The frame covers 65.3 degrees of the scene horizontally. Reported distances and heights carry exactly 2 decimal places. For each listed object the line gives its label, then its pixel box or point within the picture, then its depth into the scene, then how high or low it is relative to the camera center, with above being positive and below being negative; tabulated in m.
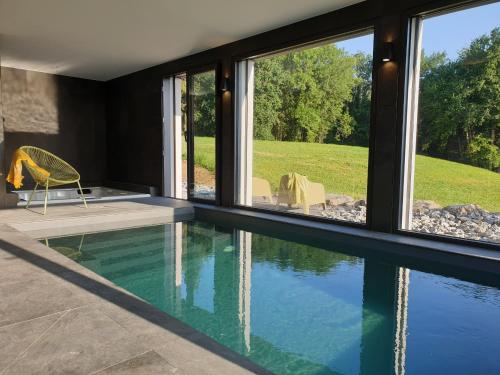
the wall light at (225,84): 6.51 +1.10
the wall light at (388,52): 4.43 +1.13
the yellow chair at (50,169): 5.42 -0.33
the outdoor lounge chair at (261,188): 6.27 -0.62
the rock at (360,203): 5.02 -0.67
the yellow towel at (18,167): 5.31 -0.27
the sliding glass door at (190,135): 7.08 +0.27
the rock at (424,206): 4.44 -0.61
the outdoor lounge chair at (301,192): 5.60 -0.62
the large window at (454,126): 3.97 +0.28
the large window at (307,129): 5.11 +0.32
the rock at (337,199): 5.23 -0.65
